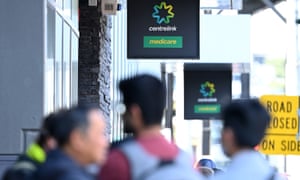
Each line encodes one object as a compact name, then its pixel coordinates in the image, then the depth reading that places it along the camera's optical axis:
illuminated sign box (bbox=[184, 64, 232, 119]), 43.90
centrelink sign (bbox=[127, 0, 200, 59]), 28.29
